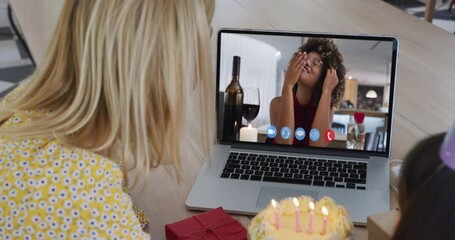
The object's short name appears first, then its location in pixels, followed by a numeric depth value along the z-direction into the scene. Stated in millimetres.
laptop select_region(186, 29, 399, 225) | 950
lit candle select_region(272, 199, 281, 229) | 691
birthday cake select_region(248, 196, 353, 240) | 671
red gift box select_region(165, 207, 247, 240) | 780
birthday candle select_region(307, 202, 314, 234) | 686
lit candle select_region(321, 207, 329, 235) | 681
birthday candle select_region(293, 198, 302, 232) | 690
